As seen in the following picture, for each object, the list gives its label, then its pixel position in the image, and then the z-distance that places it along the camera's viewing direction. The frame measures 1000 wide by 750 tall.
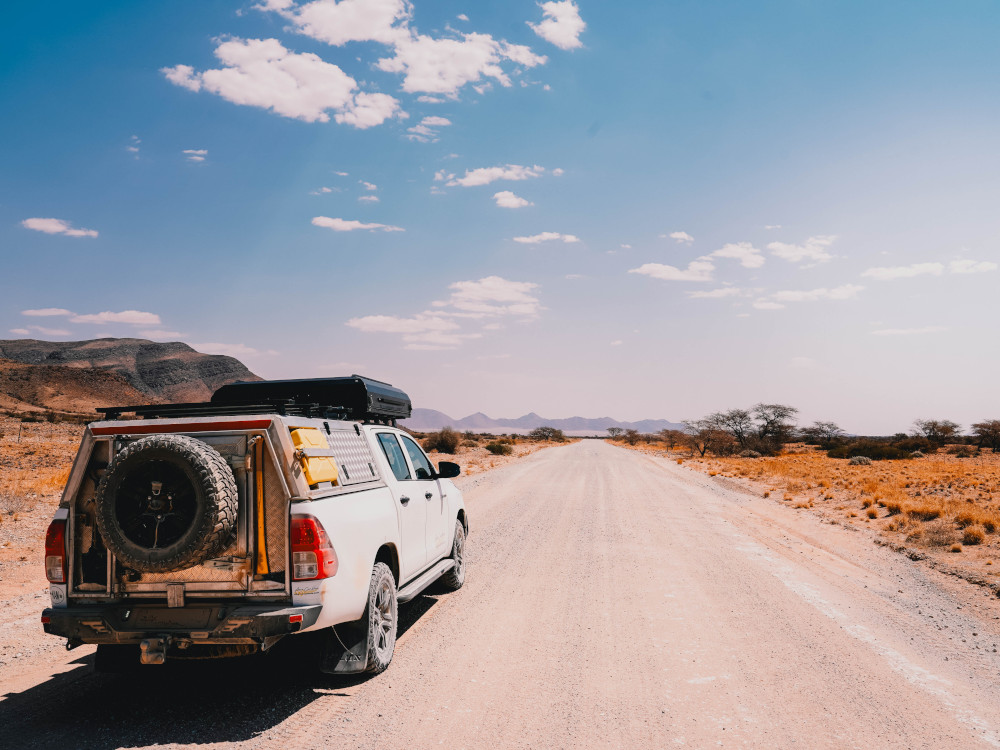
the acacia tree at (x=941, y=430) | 73.81
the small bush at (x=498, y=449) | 53.32
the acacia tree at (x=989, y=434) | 64.06
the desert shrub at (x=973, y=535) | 11.98
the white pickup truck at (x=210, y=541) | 4.05
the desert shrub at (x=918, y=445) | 61.69
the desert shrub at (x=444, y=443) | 47.41
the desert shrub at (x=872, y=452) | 50.16
